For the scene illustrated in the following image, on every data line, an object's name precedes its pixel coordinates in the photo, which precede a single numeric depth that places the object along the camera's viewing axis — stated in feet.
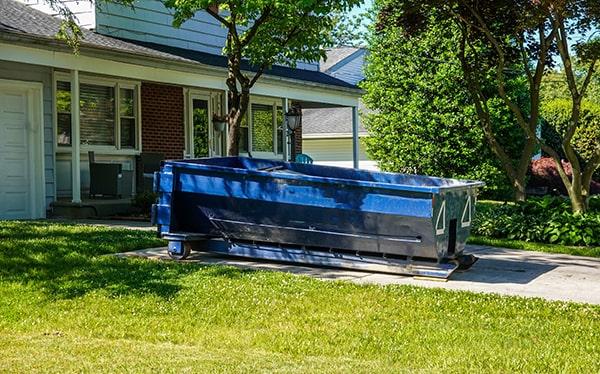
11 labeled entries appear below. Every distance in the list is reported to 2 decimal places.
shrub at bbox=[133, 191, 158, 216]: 54.19
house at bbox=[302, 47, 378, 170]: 116.08
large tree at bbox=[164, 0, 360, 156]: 46.83
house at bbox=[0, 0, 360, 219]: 50.11
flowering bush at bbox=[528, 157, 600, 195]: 100.37
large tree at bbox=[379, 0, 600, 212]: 49.78
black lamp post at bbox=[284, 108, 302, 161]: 61.21
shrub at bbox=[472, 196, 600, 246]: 45.68
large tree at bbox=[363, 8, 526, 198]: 80.23
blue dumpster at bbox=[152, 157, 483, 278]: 31.22
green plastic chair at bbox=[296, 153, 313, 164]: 69.37
